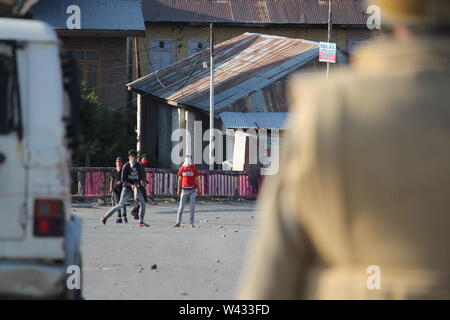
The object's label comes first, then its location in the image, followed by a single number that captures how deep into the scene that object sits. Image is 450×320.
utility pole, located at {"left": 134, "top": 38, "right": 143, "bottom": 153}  53.98
